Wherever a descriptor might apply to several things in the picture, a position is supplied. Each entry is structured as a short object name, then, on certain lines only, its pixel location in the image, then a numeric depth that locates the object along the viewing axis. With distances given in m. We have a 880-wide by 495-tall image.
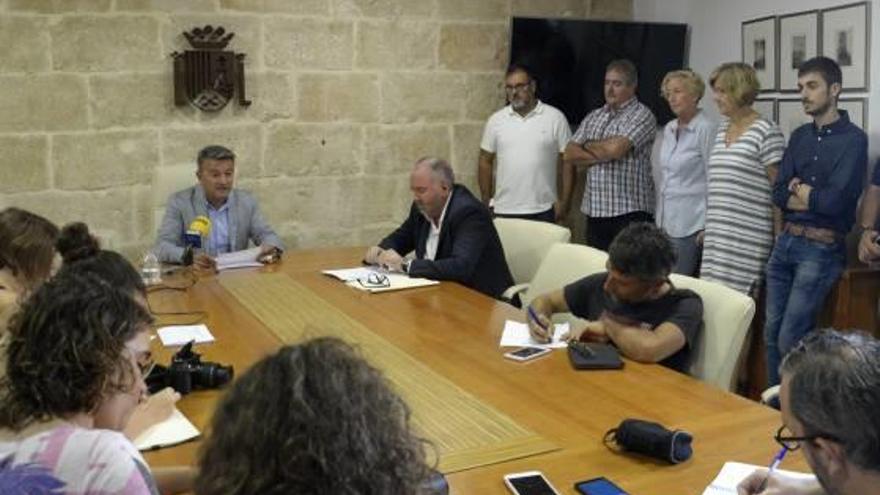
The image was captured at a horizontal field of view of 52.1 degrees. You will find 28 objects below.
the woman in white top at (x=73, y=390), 1.27
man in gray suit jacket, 3.95
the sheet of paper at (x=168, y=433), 1.88
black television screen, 5.32
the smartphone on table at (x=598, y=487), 1.60
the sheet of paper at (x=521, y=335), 2.54
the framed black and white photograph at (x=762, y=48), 4.56
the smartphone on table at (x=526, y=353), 2.42
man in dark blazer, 3.59
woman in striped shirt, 3.95
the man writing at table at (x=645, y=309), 2.39
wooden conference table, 1.72
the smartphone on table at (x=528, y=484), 1.60
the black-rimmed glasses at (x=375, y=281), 3.35
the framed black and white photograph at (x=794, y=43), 4.30
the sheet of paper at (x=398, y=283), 3.31
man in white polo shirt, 5.01
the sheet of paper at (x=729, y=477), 1.61
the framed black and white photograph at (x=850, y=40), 3.99
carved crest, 4.57
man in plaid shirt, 4.75
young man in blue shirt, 3.58
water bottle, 3.41
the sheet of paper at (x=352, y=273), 3.49
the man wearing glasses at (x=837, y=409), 1.29
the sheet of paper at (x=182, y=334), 2.62
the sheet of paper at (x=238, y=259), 3.73
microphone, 3.84
